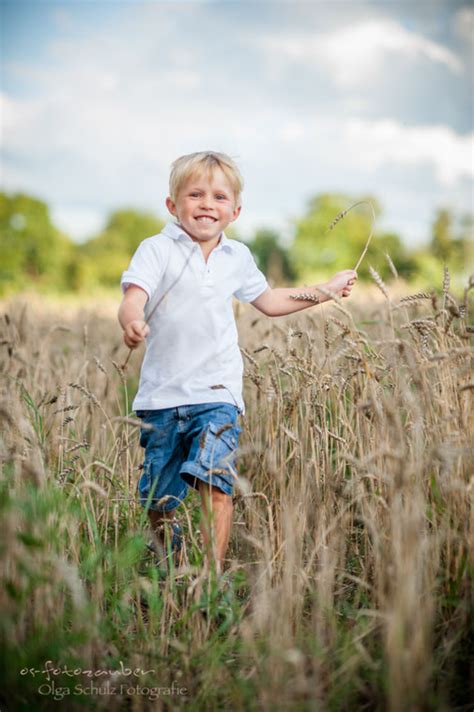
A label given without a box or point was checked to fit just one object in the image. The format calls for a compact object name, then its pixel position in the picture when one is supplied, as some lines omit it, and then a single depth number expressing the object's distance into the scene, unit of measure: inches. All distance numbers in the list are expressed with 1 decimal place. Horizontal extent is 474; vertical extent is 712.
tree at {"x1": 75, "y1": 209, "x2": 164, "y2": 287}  2199.8
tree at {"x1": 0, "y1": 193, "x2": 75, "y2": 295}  1856.5
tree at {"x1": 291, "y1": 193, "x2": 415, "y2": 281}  1882.4
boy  95.3
